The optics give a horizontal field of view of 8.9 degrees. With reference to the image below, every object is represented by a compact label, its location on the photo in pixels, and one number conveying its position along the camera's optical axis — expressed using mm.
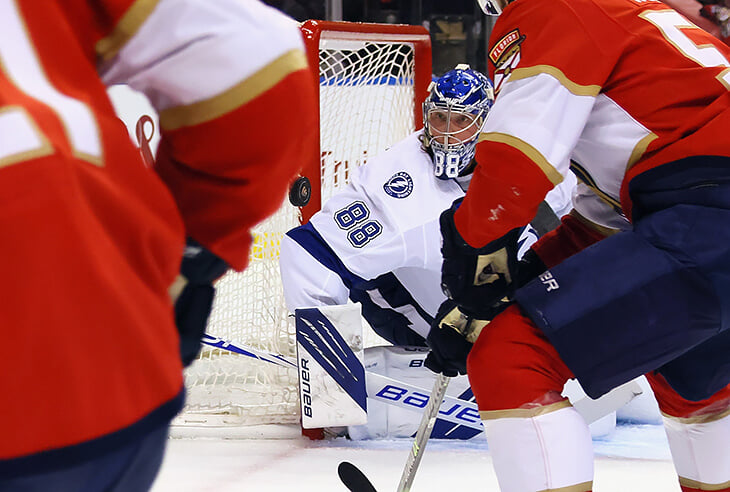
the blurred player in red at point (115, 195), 5326
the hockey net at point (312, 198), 16098
